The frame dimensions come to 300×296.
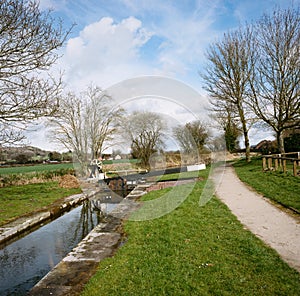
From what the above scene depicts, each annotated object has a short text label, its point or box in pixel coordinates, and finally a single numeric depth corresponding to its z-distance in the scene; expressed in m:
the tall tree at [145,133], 26.94
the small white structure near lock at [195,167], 25.68
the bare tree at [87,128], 27.47
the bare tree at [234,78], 22.94
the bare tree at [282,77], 19.77
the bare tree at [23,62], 9.95
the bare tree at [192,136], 29.14
